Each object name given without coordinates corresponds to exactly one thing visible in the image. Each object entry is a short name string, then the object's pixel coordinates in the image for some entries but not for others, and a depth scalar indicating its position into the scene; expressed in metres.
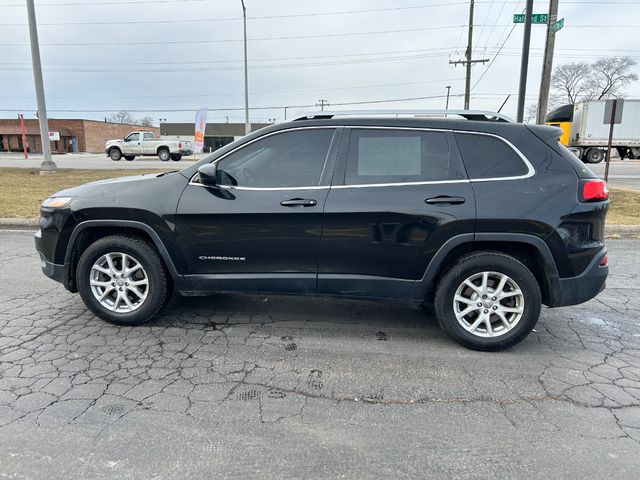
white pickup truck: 31.59
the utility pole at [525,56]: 9.57
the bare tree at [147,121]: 95.88
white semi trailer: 28.16
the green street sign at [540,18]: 9.84
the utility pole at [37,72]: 16.72
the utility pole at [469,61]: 30.92
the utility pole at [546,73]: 11.10
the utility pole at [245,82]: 24.57
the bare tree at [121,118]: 95.94
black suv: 3.47
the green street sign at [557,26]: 10.27
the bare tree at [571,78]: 64.06
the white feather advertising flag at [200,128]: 31.25
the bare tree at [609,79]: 59.77
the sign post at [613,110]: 9.54
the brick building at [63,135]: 51.84
